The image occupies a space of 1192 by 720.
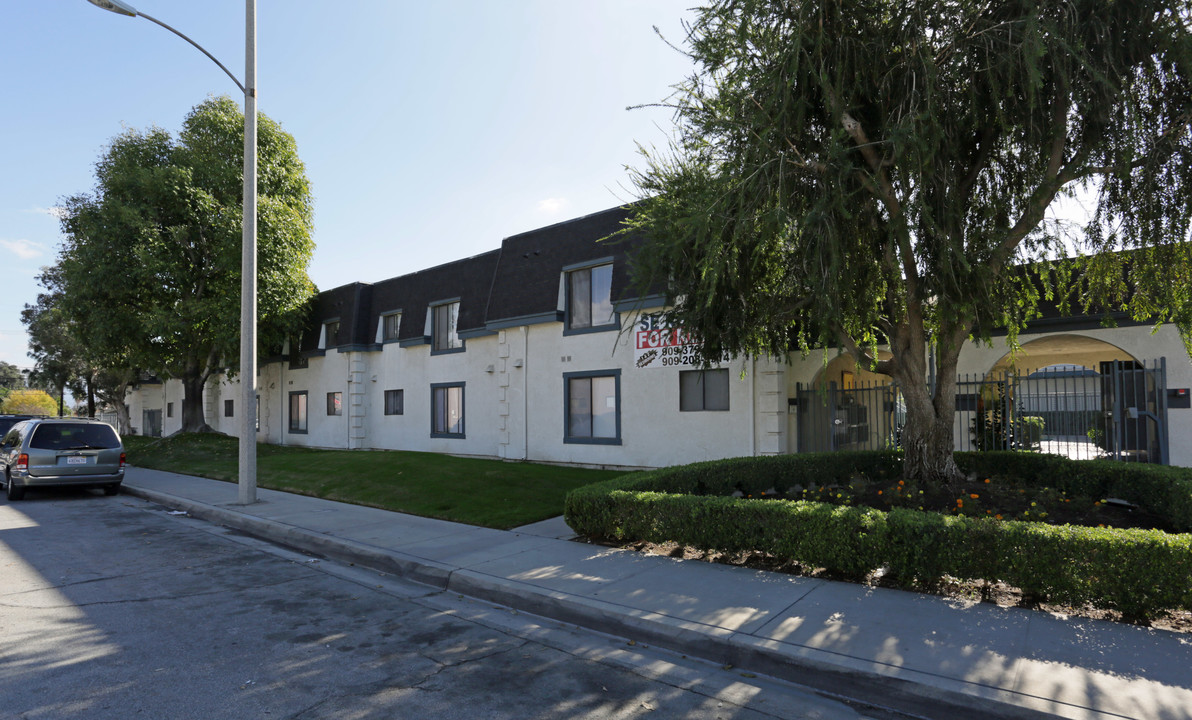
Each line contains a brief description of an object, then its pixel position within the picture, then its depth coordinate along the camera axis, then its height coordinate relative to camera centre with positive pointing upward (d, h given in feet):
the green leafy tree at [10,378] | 304.91 +6.56
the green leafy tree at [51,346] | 116.16 +8.47
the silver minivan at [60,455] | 44.75 -4.59
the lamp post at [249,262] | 38.88 +7.74
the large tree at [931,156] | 23.61 +9.22
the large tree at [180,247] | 77.66 +17.88
